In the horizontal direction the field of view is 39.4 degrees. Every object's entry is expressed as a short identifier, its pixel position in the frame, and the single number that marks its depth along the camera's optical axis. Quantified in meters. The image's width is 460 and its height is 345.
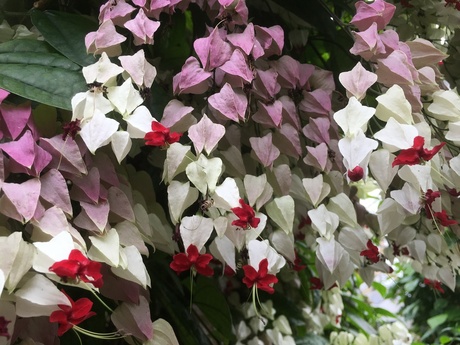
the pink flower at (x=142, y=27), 0.58
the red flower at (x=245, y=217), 0.54
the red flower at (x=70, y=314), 0.47
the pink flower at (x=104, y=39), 0.58
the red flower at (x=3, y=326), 0.47
